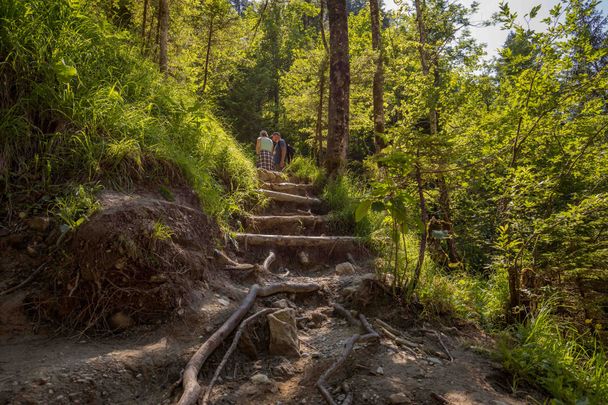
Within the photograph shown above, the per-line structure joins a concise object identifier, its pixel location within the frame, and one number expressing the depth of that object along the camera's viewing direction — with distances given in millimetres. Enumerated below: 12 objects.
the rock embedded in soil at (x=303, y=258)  4426
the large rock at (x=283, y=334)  2503
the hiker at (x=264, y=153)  8711
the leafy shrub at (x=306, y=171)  6855
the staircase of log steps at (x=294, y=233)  4426
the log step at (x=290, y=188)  6187
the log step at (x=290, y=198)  5561
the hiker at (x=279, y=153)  10344
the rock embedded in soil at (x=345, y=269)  4109
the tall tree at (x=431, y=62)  5622
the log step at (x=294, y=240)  4270
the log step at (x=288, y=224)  4793
